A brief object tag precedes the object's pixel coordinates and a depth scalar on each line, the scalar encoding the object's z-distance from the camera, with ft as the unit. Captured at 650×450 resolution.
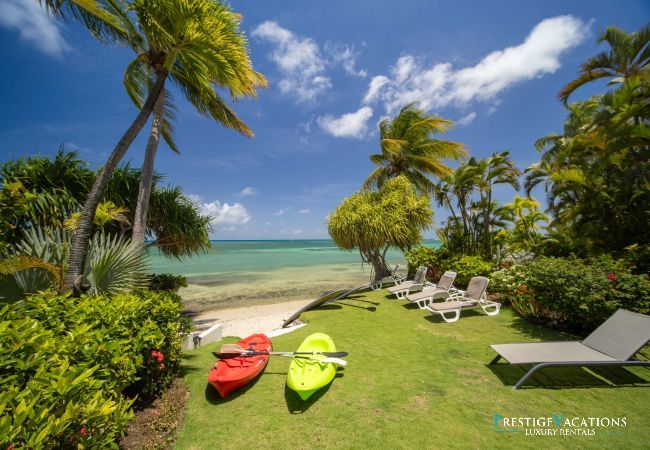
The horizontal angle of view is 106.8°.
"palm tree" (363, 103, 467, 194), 51.13
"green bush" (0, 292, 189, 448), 5.09
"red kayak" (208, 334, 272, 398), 13.39
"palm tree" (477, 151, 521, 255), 39.93
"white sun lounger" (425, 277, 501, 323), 23.65
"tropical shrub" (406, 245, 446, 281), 43.05
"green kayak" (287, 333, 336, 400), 12.43
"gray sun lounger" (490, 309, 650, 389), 12.15
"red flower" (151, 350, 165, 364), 12.84
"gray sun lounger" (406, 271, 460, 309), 28.58
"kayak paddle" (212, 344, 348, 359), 15.30
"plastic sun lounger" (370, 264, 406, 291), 44.24
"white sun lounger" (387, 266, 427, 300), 34.94
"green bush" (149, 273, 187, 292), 33.58
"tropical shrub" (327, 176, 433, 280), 41.86
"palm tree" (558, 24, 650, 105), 29.14
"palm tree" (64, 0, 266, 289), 15.98
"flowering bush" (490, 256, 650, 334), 16.28
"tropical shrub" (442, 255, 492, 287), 34.40
